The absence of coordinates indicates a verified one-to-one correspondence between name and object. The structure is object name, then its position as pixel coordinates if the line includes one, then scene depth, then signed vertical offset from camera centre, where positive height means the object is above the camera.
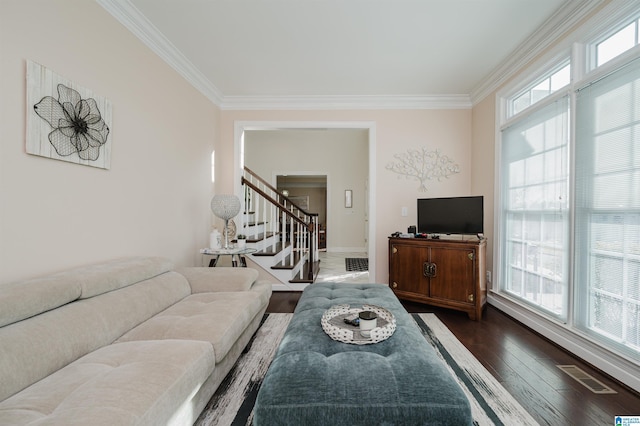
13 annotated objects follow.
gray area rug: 1.53 -1.09
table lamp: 3.29 +0.05
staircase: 4.01 -0.59
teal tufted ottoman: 1.04 -0.68
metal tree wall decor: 3.98 +0.66
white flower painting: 1.58 +0.55
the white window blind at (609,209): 1.80 +0.04
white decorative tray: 1.47 -0.62
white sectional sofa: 1.00 -0.66
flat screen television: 3.21 -0.01
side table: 3.03 -0.43
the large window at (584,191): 1.83 +0.19
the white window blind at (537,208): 2.40 +0.06
